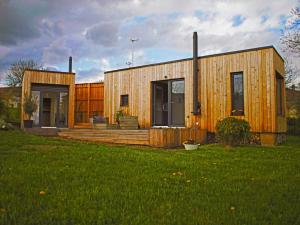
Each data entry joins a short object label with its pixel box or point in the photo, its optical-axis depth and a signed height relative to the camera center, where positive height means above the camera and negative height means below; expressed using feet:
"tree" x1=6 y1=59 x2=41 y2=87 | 69.51 +11.92
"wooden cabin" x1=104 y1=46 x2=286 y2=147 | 32.73 +3.78
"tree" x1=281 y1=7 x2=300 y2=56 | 39.27 +12.75
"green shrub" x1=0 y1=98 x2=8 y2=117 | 48.60 +2.18
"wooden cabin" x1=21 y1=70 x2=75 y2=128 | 46.91 +4.40
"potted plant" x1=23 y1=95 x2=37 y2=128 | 42.93 +1.93
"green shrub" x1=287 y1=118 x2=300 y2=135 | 57.32 -1.18
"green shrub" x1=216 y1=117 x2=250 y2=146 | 28.89 -1.12
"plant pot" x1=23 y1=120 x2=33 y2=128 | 43.50 -0.45
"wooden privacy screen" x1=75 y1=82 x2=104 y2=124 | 54.39 +3.96
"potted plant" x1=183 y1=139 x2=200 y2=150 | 27.50 -2.53
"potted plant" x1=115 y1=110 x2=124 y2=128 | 42.65 +0.84
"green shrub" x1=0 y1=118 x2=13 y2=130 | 40.86 -0.87
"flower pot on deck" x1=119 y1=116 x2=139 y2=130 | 40.27 -0.33
